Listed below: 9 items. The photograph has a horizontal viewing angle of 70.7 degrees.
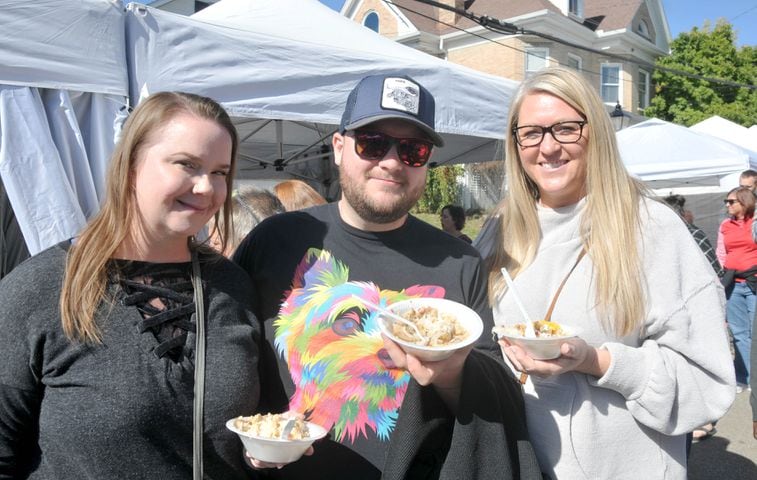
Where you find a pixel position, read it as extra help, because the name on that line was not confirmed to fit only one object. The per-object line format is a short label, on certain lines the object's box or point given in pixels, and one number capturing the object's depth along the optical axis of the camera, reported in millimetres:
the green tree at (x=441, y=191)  23094
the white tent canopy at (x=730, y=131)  13353
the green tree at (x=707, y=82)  27234
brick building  22391
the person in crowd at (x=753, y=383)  3938
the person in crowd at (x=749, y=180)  7634
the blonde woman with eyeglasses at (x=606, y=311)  1664
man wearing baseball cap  1625
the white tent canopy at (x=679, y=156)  8750
